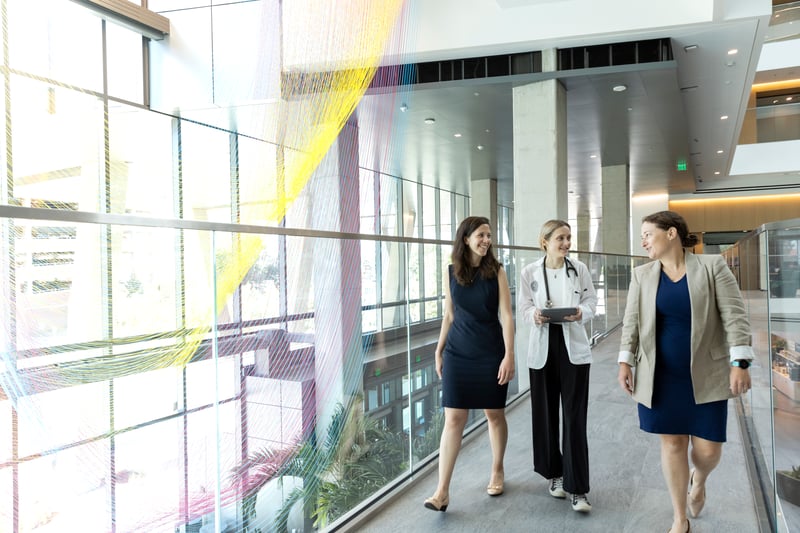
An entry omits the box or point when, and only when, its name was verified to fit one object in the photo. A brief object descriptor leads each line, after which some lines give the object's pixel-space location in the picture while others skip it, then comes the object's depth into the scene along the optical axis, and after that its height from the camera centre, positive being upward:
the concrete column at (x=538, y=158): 9.30 +1.75
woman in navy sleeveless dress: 3.18 -0.41
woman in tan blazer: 2.61 -0.38
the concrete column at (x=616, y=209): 17.98 +1.73
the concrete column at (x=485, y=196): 21.38 +2.64
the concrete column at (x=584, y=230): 28.94 +2.05
